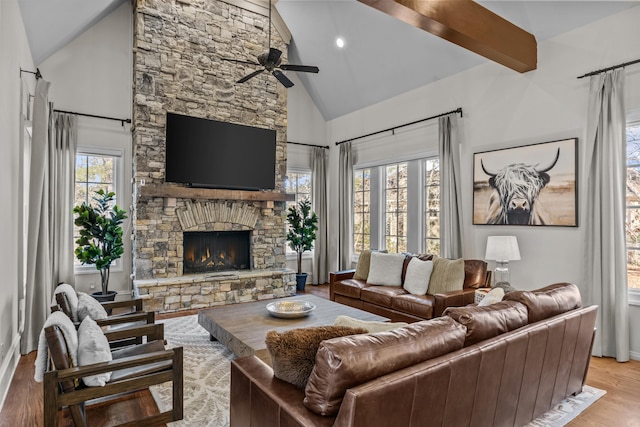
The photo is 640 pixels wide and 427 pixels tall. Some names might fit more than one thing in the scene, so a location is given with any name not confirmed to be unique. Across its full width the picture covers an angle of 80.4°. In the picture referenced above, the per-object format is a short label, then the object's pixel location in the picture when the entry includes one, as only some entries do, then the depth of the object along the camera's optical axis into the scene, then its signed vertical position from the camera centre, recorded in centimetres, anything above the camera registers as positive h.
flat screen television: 566 +95
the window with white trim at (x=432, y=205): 575 +15
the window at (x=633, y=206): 374 +10
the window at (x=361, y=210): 700 +9
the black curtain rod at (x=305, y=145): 739 +139
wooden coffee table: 302 -100
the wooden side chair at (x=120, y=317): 288 -88
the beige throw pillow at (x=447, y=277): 444 -74
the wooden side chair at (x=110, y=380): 201 -99
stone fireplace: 550 +78
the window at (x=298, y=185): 756 +59
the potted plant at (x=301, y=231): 694 -30
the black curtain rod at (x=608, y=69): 360 +145
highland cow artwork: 410 +36
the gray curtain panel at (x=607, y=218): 361 -2
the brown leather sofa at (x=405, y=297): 415 -98
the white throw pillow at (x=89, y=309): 302 -77
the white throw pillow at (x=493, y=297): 271 -60
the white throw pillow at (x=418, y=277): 460 -77
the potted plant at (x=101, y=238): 496 -32
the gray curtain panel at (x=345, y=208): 712 +13
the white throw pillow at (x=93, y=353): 219 -83
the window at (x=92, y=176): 561 +57
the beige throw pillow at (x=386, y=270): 507 -75
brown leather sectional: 150 -77
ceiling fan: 375 +155
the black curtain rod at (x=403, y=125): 521 +141
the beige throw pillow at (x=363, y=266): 550 -75
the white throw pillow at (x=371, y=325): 193 -58
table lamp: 414 -38
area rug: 256 -138
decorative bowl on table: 356 -92
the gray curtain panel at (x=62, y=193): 514 +29
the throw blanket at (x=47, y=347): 213 -76
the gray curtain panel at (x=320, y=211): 755 +7
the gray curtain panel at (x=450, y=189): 510 +36
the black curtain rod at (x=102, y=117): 536 +143
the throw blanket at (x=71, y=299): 295 -68
